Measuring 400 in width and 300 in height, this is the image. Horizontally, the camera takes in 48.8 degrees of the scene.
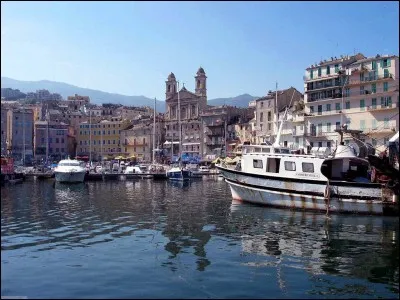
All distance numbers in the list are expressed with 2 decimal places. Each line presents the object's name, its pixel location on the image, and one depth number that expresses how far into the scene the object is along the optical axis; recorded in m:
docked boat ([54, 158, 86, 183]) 58.12
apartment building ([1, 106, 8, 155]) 93.38
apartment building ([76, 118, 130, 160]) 119.56
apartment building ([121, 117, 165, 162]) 111.44
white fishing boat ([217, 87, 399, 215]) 27.25
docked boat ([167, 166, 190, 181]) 62.74
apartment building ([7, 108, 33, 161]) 99.62
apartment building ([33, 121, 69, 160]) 111.96
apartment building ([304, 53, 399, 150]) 54.94
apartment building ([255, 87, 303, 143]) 81.75
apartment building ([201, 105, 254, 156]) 97.06
